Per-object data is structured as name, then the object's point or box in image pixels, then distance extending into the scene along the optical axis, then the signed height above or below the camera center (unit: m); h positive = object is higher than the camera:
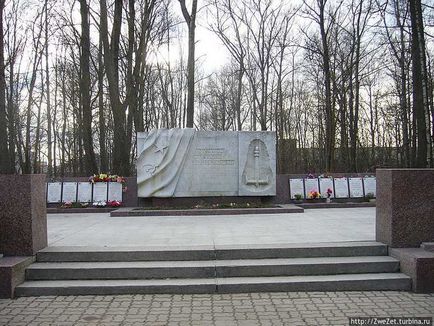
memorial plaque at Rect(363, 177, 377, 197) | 14.88 -0.57
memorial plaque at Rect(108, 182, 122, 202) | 14.27 -0.59
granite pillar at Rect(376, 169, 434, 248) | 6.62 -0.60
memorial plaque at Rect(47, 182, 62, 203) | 14.30 -0.59
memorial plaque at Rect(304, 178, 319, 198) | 14.61 -0.53
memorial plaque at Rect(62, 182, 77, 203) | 14.25 -0.60
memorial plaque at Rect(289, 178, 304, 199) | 14.55 -0.59
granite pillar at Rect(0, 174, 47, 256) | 6.41 -0.59
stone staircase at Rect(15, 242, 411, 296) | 5.87 -1.39
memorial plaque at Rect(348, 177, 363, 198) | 14.83 -0.65
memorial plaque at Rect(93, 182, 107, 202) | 14.26 -0.58
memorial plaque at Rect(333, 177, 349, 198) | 14.76 -0.65
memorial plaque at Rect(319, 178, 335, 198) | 14.62 -0.54
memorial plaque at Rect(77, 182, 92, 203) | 14.25 -0.63
